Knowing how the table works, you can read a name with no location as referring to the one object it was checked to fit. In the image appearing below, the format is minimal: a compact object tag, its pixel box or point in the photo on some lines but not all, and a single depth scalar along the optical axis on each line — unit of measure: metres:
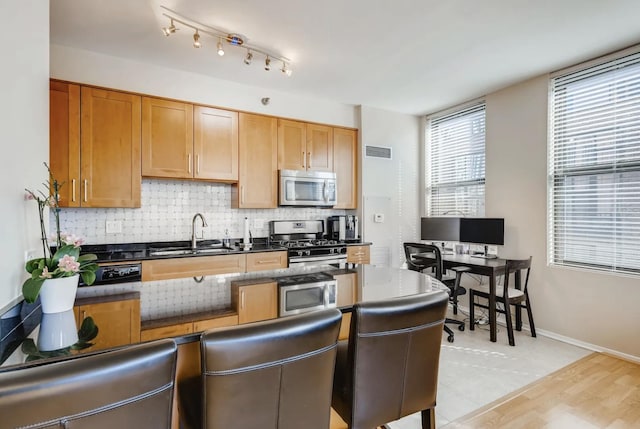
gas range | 3.65
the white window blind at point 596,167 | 2.82
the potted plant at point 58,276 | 1.11
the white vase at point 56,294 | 1.14
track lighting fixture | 2.37
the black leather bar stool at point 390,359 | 1.10
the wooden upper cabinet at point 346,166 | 4.31
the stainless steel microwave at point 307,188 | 3.85
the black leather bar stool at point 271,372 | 0.82
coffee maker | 4.24
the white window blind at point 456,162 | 4.11
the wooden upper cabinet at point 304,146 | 3.91
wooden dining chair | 3.11
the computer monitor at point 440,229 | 4.07
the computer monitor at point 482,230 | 3.58
